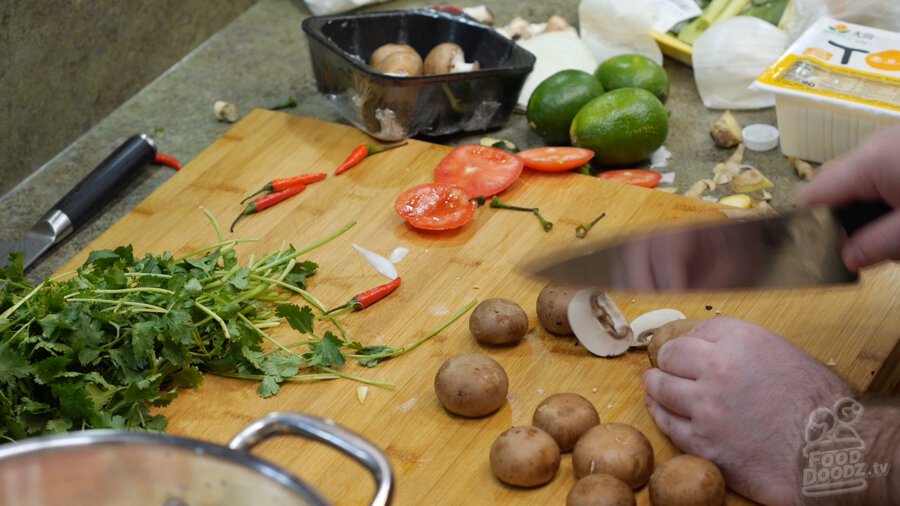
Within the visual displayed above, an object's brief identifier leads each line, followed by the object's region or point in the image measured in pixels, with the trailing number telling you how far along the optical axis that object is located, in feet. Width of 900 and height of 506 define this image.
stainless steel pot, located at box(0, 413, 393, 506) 2.92
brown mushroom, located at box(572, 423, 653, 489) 4.67
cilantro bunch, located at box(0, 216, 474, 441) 5.16
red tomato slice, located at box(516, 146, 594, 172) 7.18
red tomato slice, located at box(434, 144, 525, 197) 7.04
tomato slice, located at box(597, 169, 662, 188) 7.39
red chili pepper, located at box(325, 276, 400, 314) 6.10
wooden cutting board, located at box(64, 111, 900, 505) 5.17
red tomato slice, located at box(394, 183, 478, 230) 6.70
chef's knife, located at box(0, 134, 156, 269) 6.95
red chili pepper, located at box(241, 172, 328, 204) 7.14
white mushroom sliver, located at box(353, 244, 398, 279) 6.39
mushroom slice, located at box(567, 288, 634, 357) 5.62
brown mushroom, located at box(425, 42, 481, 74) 7.80
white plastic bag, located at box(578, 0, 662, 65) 9.02
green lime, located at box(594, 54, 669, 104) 7.99
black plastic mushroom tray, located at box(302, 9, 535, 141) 7.50
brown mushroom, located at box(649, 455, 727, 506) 4.49
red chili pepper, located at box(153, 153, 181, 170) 8.02
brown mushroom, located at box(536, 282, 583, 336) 5.68
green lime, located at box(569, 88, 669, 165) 7.35
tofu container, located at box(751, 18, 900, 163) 7.22
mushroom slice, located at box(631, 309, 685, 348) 5.68
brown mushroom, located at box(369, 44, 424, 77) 7.70
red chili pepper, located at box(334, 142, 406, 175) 7.36
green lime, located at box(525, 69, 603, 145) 7.73
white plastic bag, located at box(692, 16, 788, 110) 8.31
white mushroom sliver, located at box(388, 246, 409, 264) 6.54
